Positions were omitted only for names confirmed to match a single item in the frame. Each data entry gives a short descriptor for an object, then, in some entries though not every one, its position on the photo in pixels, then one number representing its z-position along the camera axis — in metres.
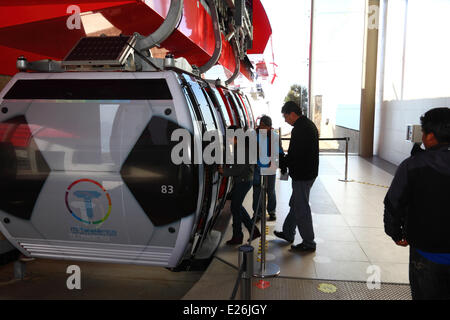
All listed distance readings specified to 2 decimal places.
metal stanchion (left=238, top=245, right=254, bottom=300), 2.49
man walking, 4.16
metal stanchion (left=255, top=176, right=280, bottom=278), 3.63
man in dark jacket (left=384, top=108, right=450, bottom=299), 2.03
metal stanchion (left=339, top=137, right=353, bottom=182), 8.61
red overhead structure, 3.22
